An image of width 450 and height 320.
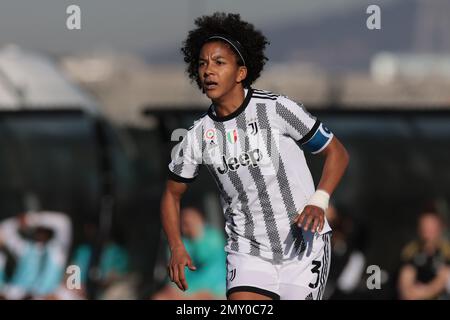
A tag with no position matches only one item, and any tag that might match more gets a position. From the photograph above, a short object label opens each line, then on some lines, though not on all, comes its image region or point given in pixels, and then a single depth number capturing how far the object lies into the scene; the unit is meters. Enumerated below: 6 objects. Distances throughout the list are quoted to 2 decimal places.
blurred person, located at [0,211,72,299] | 12.02
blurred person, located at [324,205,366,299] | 11.02
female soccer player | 5.70
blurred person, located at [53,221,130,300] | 11.95
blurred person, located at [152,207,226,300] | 10.18
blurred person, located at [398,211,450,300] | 10.12
